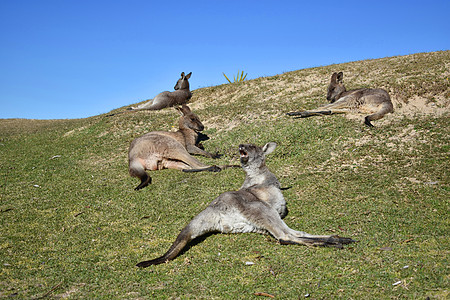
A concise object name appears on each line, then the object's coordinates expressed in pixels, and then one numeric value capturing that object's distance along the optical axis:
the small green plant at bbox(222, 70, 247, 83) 21.59
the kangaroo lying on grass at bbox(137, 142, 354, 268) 4.48
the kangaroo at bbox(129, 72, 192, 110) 15.77
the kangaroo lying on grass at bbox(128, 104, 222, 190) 8.72
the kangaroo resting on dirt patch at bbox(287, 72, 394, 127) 10.06
